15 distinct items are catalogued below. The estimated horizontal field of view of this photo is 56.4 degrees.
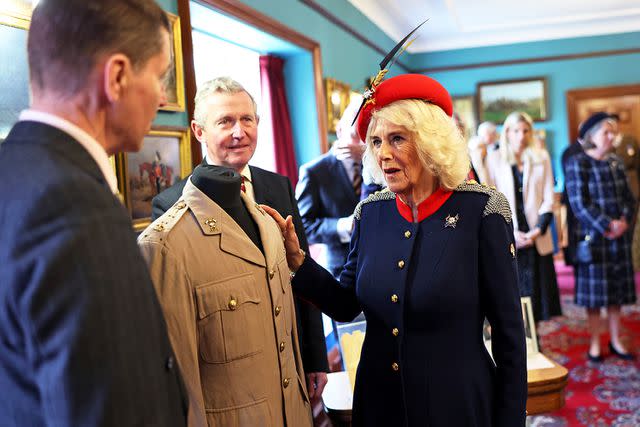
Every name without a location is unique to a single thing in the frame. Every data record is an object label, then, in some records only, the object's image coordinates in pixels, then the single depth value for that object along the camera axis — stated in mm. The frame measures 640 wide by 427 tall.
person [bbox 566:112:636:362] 4816
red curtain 5727
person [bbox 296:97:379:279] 3365
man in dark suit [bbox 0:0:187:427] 806
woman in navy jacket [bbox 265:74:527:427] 1668
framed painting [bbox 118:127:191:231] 2939
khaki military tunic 1310
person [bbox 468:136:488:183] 4933
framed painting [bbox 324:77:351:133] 6180
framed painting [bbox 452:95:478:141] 11234
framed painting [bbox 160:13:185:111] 3307
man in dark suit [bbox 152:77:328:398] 2154
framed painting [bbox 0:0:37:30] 2176
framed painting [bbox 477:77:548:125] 10922
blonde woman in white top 4676
